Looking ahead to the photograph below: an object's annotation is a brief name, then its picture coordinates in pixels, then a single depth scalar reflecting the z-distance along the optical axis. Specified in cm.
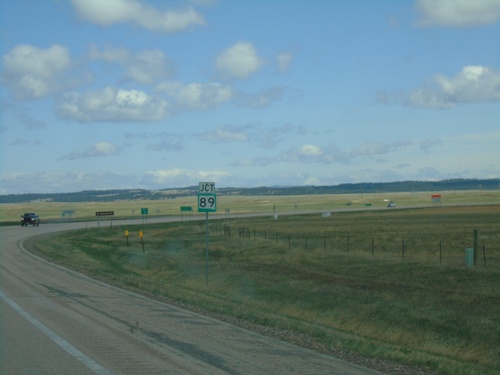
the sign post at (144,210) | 6638
